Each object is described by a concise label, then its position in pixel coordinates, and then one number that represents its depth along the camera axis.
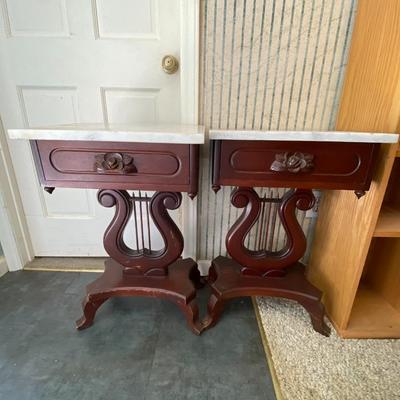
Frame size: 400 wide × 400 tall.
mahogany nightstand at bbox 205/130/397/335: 0.70
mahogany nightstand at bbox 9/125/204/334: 0.67
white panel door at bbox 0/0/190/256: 0.94
